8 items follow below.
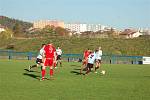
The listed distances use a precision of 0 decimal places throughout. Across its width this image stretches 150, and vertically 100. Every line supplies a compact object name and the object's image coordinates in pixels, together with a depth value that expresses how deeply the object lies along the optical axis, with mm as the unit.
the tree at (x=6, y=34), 106000
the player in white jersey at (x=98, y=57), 27988
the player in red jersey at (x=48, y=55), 19125
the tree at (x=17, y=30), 137488
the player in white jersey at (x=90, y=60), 23516
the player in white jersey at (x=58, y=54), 33350
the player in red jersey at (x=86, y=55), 26056
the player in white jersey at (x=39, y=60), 24359
